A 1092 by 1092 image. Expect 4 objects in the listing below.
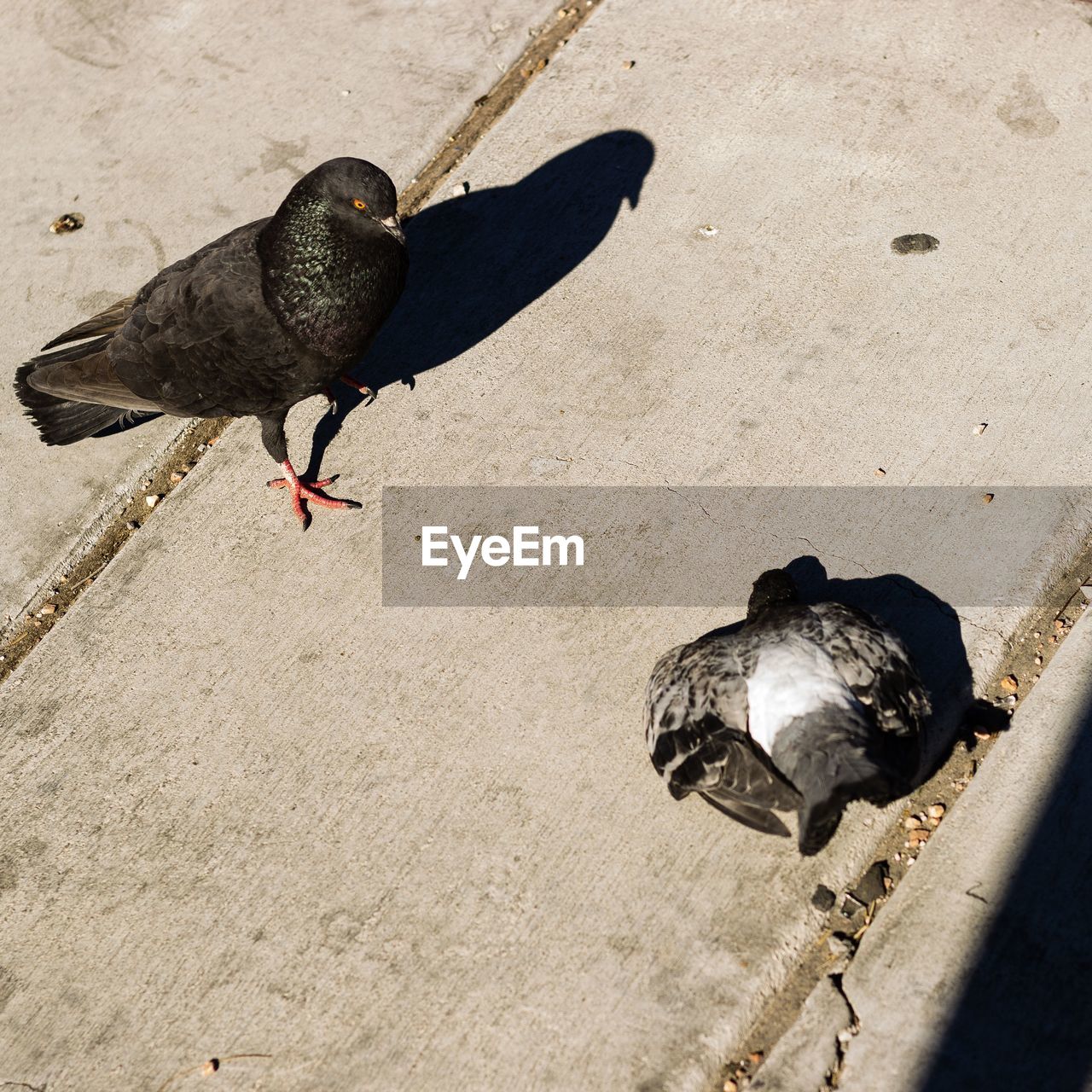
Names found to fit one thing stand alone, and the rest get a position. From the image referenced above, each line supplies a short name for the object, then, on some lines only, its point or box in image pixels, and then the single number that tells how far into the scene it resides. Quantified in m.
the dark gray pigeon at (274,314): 3.79
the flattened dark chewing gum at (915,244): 4.58
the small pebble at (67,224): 5.04
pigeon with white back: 2.89
